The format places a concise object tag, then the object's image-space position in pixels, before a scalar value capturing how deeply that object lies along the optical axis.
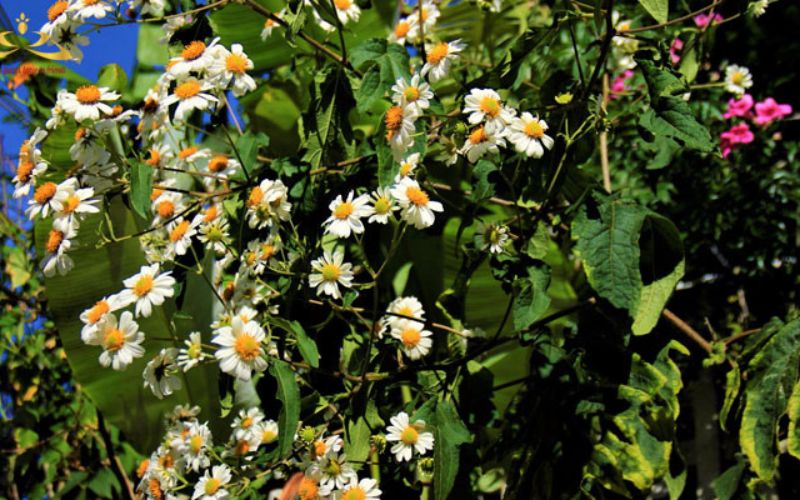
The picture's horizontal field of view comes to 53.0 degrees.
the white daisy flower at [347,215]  1.20
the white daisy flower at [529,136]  1.20
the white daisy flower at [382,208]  1.19
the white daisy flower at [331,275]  1.22
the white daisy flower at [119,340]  1.20
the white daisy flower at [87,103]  1.30
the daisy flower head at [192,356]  1.21
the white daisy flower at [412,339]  1.37
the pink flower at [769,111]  2.38
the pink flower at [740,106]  2.37
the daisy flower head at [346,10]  1.50
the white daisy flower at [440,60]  1.35
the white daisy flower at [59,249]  1.25
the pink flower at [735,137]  2.34
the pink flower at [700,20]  2.42
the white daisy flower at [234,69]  1.24
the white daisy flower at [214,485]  1.28
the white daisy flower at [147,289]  1.25
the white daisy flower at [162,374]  1.26
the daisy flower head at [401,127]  1.21
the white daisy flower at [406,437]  1.21
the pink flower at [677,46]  2.52
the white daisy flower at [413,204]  1.18
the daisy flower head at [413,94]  1.22
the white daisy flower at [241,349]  1.11
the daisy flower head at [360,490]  1.20
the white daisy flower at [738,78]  1.80
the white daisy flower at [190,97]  1.21
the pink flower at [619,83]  2.44
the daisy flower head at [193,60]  1.23
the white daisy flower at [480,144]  1.21
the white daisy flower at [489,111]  1.20
